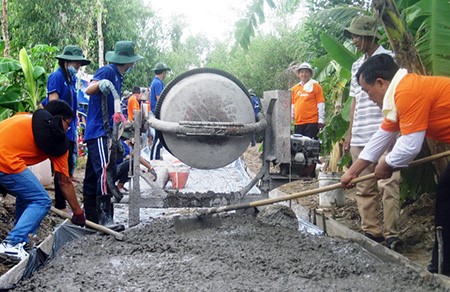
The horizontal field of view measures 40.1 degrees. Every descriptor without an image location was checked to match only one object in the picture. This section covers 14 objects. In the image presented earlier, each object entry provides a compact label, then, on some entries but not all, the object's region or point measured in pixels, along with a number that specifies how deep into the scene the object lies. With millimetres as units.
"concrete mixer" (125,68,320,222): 6016
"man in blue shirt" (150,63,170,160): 10030
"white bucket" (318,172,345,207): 7824
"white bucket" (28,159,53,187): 8156
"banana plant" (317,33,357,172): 6871
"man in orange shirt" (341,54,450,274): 4152
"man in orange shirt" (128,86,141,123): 13791
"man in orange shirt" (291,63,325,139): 9953
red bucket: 7895
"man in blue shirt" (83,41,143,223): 6418
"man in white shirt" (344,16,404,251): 5750
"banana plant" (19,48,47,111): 8945
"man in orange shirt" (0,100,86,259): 4970
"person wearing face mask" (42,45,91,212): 6961
